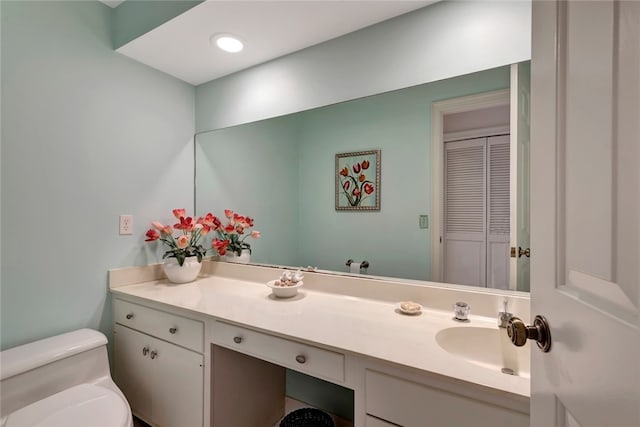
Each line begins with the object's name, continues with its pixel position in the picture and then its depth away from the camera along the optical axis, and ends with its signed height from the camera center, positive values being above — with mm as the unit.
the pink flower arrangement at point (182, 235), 1745 -147
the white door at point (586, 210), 366 +5
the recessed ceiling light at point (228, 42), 1507 +913
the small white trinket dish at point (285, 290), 1421 -382
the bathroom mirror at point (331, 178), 1350 +201
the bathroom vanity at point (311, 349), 775 -465
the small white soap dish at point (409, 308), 1183 -394
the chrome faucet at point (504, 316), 1035 -371
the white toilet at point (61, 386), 1051 -742
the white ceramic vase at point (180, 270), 1727 -348
